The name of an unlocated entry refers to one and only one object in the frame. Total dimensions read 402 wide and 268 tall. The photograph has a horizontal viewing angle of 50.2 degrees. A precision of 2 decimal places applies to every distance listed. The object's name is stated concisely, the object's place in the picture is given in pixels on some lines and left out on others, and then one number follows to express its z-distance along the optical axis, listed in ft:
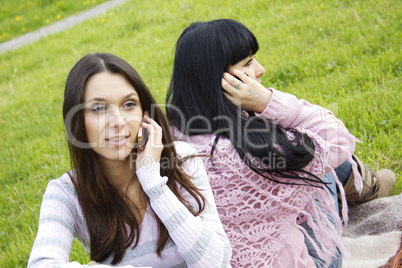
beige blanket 9.48
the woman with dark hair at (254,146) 7.28
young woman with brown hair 6.67
